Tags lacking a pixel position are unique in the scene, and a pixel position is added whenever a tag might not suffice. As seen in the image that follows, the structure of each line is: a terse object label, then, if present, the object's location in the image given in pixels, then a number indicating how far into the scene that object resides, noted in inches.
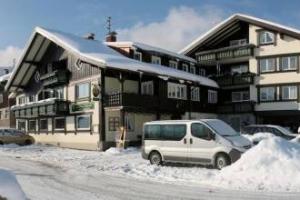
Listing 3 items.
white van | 758.5
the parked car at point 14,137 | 1474.7
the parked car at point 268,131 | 1207.1
